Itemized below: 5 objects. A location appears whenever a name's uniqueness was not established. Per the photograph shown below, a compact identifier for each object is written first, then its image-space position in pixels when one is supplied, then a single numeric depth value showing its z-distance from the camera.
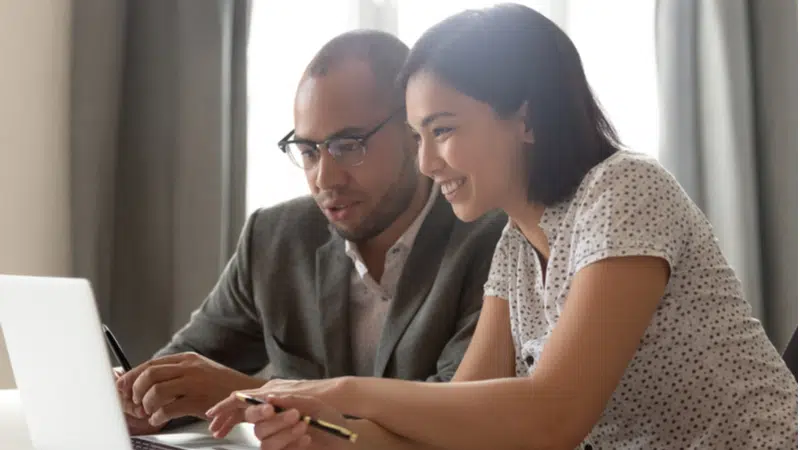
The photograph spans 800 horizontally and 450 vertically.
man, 2.35
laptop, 1.78
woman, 1.87
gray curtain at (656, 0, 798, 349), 3.14
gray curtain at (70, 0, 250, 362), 3.18
